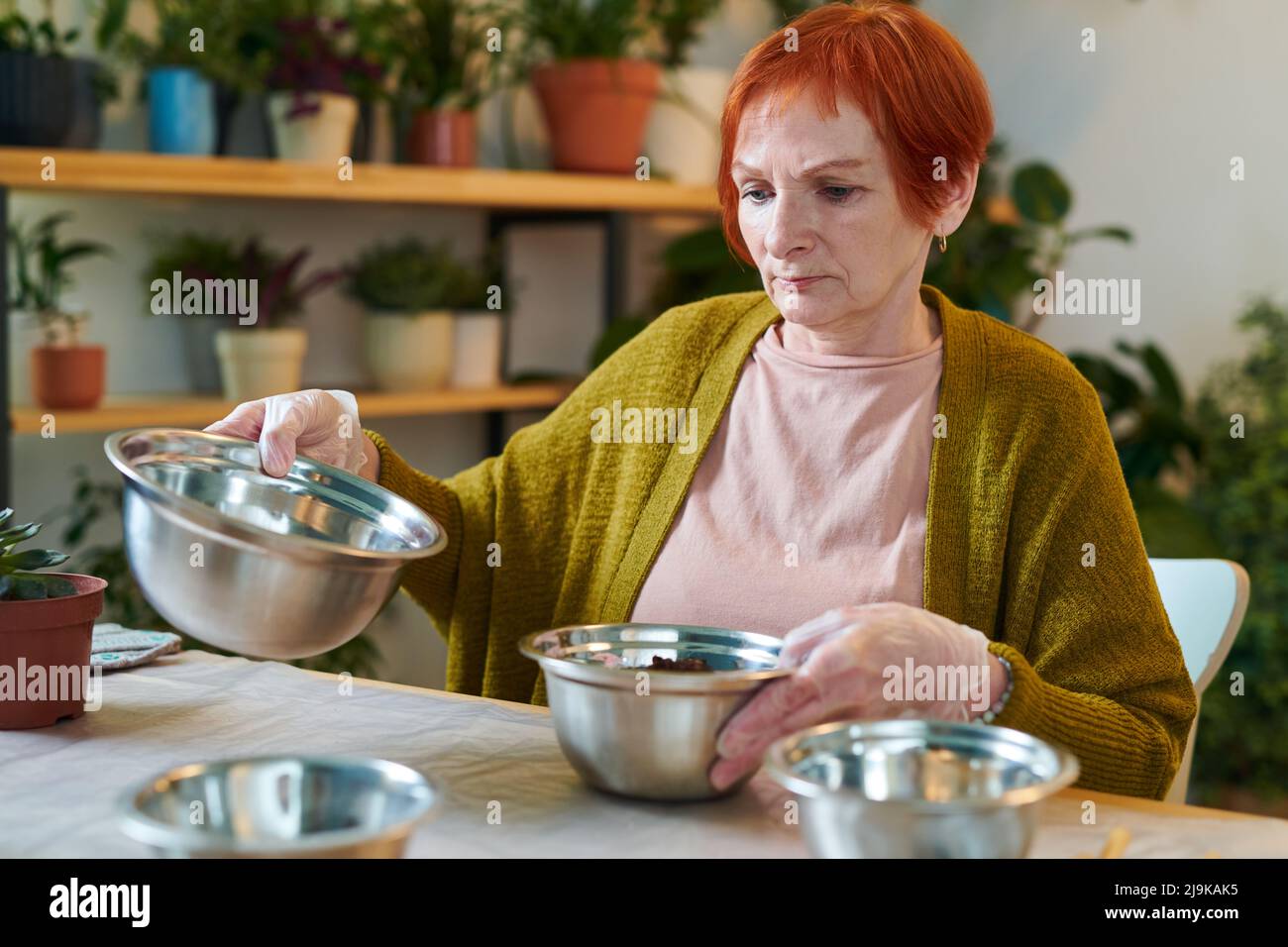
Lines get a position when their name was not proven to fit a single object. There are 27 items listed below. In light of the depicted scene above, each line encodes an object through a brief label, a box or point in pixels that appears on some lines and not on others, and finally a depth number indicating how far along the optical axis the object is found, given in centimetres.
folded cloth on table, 140
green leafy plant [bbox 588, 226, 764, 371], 291
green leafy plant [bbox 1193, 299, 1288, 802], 287
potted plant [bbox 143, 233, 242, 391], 253
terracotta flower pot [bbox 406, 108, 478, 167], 278
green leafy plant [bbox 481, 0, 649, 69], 294
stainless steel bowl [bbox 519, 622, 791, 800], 95
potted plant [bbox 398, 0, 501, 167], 278
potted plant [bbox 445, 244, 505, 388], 289
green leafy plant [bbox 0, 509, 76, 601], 119
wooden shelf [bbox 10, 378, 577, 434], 227
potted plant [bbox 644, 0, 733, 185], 314
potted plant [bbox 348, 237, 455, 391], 277
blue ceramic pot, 241
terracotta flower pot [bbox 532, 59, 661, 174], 290
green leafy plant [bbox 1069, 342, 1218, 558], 282
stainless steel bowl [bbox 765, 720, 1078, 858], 78
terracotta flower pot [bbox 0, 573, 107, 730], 116
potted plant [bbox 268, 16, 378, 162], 249
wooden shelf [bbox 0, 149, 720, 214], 221
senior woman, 136
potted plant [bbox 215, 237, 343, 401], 249
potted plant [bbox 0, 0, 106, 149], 217
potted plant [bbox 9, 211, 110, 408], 228
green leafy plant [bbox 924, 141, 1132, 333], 311
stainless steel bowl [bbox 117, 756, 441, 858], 83
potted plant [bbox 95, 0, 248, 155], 241
